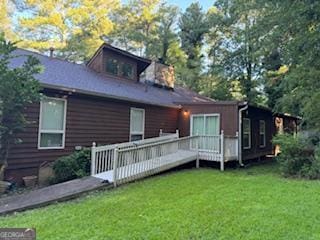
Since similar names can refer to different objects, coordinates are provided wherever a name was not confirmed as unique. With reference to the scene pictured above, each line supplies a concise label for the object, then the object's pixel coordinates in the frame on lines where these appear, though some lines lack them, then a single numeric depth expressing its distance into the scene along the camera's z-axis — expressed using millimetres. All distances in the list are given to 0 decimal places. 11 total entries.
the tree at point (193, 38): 18254
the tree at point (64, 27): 17703
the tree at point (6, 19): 17309
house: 6720
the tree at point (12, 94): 5342
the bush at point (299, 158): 7026
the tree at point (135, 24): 19851
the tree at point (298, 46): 7519
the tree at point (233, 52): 16128
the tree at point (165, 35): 18817
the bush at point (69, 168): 6658
